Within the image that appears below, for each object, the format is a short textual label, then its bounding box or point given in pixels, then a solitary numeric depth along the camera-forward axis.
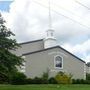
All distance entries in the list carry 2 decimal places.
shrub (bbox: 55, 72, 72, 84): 19.72
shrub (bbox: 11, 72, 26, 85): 18.08
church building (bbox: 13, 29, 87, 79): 20.99
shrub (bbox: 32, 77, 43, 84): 18.65
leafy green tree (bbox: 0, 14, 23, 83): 12.47
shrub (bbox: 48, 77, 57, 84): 19.53
